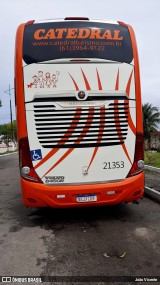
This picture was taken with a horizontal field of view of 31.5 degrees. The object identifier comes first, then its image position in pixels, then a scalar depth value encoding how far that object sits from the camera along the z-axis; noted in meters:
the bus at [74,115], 5.46
